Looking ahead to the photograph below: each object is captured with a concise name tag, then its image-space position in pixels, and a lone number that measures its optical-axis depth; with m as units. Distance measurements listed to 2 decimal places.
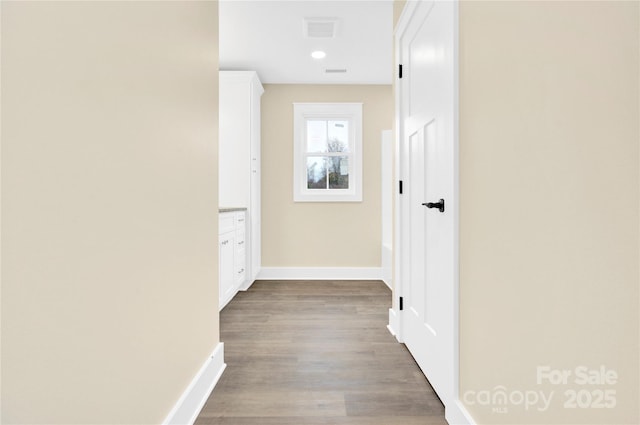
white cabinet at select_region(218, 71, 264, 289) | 3.86
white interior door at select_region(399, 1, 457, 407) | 1.43
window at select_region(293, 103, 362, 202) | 4.45
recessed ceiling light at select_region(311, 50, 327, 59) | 3.54
